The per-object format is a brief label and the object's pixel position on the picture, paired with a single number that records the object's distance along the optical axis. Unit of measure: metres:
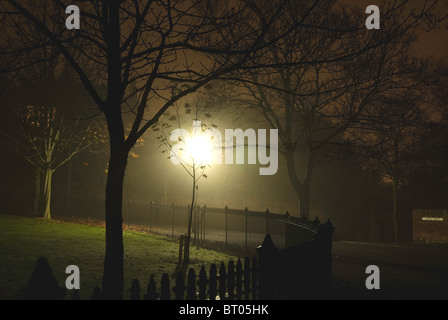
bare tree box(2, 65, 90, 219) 24.25
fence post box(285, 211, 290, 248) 15.23
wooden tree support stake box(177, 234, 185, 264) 12.27
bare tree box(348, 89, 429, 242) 17.70
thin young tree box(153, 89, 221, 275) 15.69
